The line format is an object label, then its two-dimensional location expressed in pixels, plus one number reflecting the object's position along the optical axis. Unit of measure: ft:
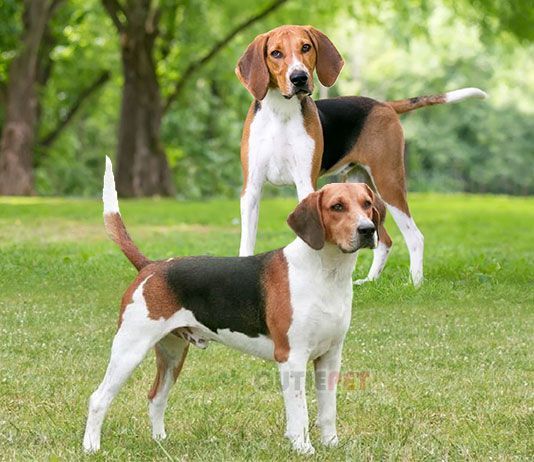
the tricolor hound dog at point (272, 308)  40.27
